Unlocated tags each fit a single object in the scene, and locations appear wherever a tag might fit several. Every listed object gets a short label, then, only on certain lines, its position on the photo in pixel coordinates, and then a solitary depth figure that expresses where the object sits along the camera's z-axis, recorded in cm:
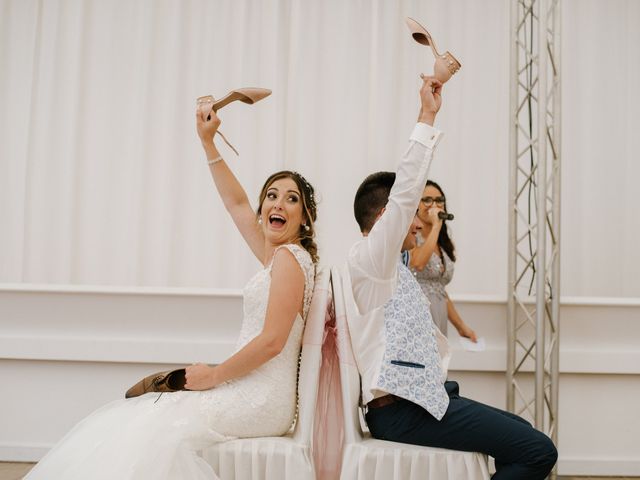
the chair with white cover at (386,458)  193
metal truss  348
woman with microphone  329
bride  179
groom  193
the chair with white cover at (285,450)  192
